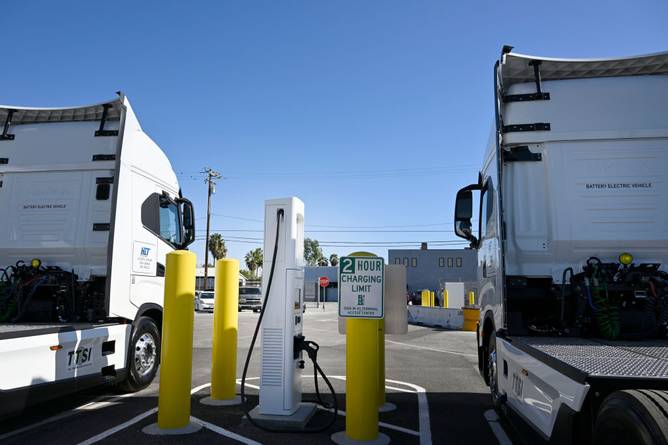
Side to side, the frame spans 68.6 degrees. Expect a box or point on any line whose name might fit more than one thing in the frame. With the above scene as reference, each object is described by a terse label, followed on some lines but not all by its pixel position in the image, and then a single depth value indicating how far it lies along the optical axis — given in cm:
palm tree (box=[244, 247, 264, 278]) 8712
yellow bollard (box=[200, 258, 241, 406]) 614
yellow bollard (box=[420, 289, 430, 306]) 2633
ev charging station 526
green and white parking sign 467
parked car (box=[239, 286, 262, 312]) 2998
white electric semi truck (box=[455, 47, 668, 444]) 485
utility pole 4075
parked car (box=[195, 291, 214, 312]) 3136
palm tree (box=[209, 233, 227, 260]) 6862
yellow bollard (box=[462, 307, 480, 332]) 1780
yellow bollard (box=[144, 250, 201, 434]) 485
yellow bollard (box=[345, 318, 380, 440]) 455
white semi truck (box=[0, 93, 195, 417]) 607
